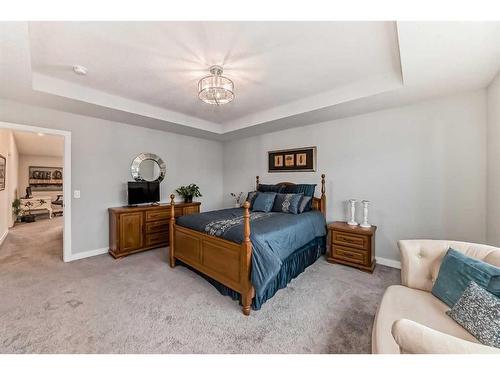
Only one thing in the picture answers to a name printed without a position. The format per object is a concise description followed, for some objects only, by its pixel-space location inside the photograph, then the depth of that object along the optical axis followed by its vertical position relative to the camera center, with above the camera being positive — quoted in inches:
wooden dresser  133.6 -27.6
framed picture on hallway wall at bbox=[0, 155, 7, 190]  174.6 +16.4
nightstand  113.0 -33.7
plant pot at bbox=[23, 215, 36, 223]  240.5 -35.5
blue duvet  80.6 -20.7
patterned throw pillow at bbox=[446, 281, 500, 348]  39.5 -26.5
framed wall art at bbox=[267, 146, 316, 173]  153.6 +21.2
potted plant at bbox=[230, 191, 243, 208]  198.5 -10.7
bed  80.5 -28.2
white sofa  29.9 -26.0
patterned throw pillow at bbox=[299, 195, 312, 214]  133.8 -10.6
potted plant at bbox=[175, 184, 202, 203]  175.6 -4.0
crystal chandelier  85.6 +41.3
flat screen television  146.2 -3.2
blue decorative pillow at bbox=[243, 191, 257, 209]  154.0 -7.1
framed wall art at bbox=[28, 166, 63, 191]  283.2 +13.9
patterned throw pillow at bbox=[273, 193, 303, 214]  133.1 -10.6
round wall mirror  156.7 +15.5
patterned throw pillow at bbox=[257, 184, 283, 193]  161.2 -0.8
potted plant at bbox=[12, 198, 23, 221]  222.1 -22.6
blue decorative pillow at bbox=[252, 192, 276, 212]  142.5 -10.4
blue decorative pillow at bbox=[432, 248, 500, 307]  46.8 -21.9
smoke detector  88.2 +51.3
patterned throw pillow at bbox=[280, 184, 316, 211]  145.7 -2.3
